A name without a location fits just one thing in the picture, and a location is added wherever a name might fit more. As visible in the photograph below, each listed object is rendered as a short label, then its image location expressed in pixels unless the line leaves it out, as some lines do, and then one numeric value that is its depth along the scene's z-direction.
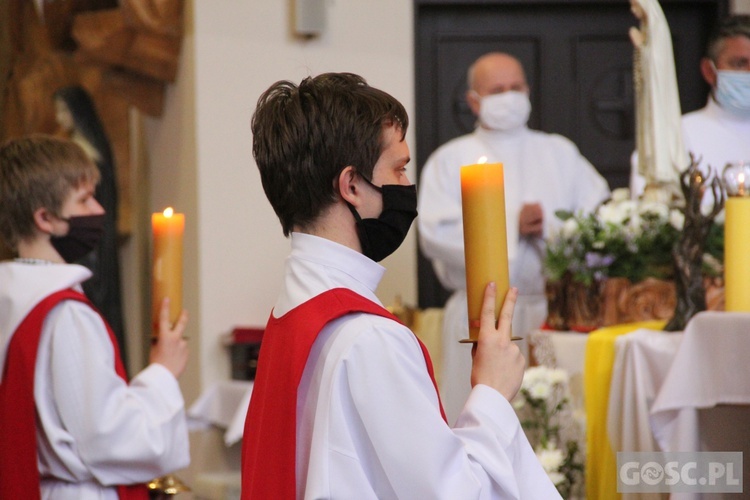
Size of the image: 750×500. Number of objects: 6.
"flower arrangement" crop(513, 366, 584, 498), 6.55
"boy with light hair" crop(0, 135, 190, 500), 5.51
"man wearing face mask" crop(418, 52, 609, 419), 10.69
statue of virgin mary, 7.49
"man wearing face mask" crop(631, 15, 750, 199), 8.27
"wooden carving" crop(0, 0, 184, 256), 12.14
